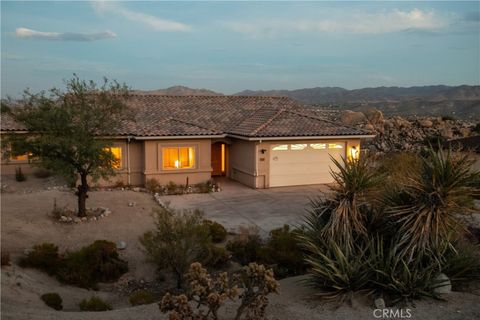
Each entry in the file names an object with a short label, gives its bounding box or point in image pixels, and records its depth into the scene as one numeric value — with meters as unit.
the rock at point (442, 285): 7.81
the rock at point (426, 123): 43.56
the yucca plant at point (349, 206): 8.65
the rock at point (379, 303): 7.52
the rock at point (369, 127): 38.53
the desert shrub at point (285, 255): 10.86
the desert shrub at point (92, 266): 10.66
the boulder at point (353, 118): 42.41
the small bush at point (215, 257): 11.27
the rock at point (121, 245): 12.68
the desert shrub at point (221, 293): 6.12
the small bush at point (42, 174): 22.47
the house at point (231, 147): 20.84
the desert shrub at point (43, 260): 10.91
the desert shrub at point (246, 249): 11.94
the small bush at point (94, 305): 8.56
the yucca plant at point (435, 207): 8.07
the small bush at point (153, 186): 20.22
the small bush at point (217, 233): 13.38
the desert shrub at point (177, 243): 10.53
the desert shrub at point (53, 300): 8.77
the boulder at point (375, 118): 41.88
